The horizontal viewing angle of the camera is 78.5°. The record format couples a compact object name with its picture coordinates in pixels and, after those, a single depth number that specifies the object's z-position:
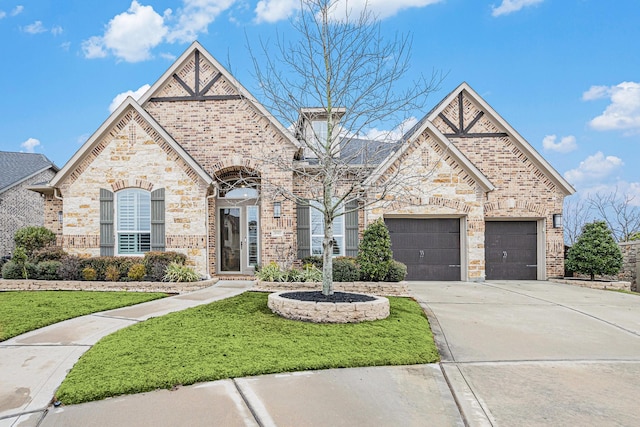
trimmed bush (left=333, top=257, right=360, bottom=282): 10.45
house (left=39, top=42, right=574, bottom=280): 11.98
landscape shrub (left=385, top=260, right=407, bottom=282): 10.37
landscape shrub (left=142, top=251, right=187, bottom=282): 10.95
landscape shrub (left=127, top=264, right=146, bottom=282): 10.74
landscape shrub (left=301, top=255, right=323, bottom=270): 11.84
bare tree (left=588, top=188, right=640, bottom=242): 23.09
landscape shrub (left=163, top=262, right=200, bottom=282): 10.84
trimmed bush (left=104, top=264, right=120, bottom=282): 10.86
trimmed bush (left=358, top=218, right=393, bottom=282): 10.12
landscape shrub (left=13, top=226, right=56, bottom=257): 11.72
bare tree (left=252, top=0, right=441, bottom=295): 7.60
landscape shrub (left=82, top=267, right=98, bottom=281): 10.93
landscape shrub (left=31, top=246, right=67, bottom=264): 11.54
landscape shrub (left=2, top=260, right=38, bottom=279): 11.07
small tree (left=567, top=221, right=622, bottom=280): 12.45
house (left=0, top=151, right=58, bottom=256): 19.09
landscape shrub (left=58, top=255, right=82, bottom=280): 11.01
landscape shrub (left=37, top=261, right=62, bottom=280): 11.02
